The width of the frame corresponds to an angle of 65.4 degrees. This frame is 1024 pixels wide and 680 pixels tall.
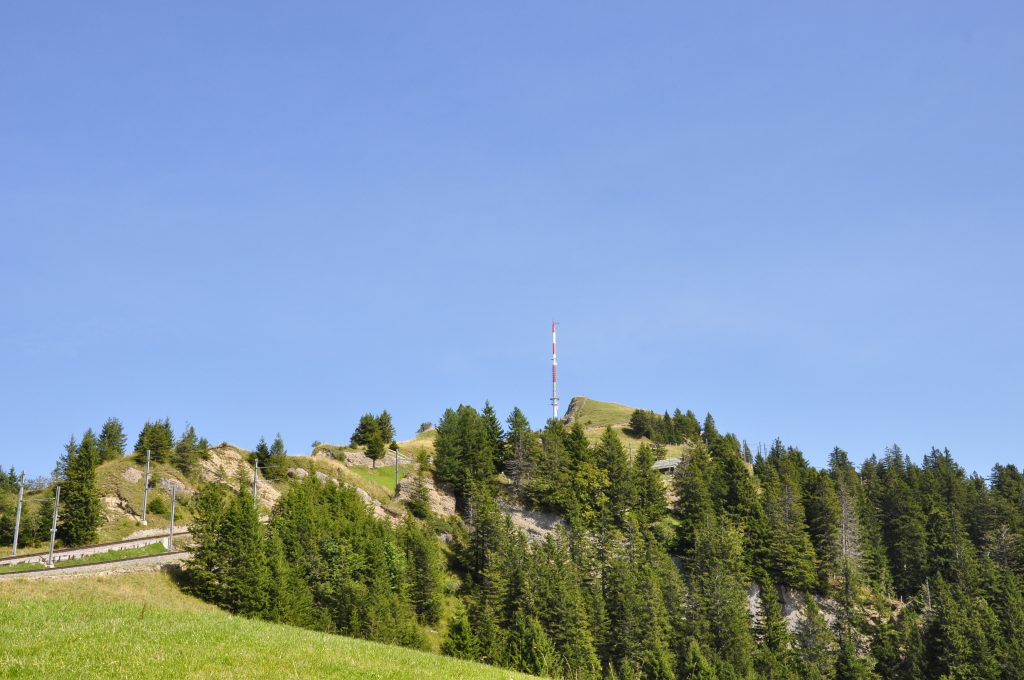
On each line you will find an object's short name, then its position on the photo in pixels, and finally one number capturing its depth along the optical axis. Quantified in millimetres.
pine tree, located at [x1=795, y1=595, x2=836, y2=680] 98625
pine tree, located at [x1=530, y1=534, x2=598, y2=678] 84375
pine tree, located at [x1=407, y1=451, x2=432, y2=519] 117812
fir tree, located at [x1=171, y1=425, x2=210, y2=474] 105750
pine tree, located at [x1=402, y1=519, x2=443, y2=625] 91062
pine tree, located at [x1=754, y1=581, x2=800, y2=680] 96812
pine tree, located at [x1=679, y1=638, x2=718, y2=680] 86750
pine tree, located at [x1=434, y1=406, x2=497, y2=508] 127375
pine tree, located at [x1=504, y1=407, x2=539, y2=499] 129250
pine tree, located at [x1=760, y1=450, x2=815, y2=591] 118938
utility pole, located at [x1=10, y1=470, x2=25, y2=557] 75438
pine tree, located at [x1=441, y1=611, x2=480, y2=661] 77250
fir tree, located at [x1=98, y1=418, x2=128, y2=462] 117125
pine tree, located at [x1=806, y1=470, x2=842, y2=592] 122250
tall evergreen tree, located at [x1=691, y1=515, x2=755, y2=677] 95062
